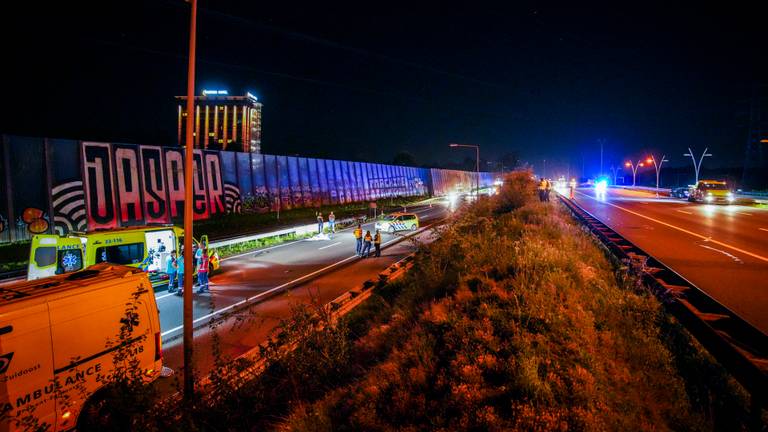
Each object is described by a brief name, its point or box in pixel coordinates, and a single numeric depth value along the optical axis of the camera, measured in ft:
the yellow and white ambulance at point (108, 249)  34.63
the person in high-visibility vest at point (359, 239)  65.73
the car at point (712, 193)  104.88
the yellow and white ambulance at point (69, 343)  14.49
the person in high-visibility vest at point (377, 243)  64.23
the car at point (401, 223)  92.99
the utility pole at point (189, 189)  22.45
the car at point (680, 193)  128.63
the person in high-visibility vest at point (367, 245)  63.57
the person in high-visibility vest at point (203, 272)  43.37
